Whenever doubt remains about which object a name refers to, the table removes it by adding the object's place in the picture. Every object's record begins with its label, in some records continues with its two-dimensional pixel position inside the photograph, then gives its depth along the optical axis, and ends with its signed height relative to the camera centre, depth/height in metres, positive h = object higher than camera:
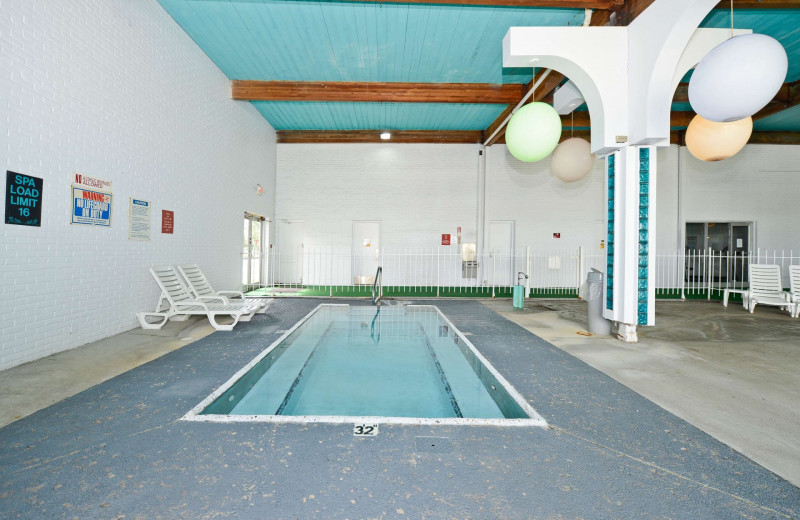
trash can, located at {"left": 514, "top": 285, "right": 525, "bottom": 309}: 7.59 -0.59
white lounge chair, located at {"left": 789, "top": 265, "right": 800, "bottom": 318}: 7.06 -0.29
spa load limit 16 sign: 3.53 +0.60
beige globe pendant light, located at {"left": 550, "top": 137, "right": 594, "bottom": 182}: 6.31 +1.88
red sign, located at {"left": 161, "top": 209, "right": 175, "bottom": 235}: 5.98 +0.68
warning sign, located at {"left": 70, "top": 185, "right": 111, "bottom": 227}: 4.30 +0.66
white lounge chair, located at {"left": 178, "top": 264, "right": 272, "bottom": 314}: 6.19 -0.34
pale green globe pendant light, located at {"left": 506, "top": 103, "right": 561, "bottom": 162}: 4.67 +1.74
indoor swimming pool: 3.06 -1.15
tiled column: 4.91 +0.42
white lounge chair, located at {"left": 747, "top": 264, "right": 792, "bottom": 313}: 7.33 -0.31
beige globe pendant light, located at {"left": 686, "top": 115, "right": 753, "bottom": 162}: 4.49 +1.64
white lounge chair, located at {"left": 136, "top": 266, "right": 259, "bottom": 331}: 5.39 -0.66
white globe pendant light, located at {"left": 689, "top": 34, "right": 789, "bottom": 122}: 2.86 +1.53
